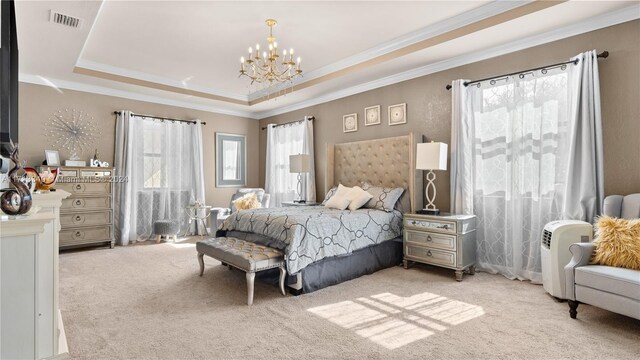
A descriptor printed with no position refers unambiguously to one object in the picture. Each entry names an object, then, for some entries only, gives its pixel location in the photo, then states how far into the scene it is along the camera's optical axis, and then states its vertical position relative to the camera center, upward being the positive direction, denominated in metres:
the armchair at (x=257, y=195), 6.06 -0.22
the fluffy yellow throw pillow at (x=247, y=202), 5.68 -0.30
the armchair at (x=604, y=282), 2.29 -0.72
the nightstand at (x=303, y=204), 5.56 -0.33
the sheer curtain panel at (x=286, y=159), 6.20 +0.51
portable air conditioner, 2.94 -0.55
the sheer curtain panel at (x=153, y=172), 5.66 +0.22
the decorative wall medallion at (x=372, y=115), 5.18 +1.05
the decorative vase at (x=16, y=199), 1.48 -0.06
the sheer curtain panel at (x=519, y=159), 3.25 +0.24
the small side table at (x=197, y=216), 6.30 -0.59
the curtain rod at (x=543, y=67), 3.11 +1.17
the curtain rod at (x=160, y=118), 5.66 +1.21
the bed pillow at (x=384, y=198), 4.39 -0.20
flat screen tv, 2.08 +0.73
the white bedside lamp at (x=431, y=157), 3.93 +0.30
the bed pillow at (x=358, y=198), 4.47 -0.20
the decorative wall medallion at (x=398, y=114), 4.80 +0.99
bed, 3.28 -0.49
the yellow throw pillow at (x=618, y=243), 2.46 -0.47
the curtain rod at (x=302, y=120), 6.21 +1.20
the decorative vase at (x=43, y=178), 2.28 +0.06
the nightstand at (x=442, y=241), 3.63 -0.66
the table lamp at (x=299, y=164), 5.72 +0.34
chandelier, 3.47 +1.71
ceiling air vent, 3.11 +1.57
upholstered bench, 3.00 -0.67
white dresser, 1.36 -0.44
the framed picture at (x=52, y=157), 4.89 +0.42
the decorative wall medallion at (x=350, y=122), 5.52 +1.00
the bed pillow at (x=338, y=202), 4.48 -0.26
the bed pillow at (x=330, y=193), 5.22 -0.15
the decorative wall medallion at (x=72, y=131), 5.14 +0.85
